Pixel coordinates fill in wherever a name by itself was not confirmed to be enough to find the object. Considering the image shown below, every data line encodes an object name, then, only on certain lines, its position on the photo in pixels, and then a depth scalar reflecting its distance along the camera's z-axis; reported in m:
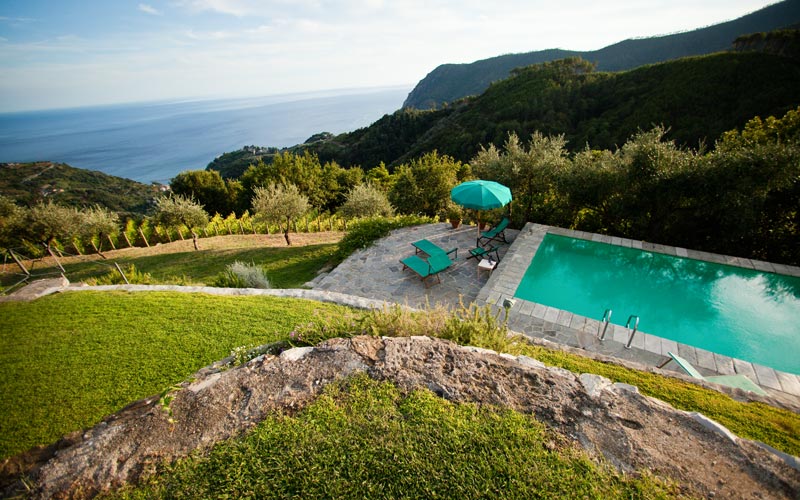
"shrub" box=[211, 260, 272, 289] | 8.86
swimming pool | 6.57
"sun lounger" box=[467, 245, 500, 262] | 9.66
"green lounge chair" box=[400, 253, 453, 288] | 8.78
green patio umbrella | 9.01
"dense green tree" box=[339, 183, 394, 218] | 16.91
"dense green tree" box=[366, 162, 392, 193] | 35.84
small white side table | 8.80
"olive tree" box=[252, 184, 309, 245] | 14.42
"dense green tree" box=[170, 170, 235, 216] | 36.00
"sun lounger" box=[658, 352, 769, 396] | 4.68
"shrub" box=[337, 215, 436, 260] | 11.56
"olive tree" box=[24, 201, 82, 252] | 13.45
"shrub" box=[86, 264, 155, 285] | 9.38
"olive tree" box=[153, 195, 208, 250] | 15.02
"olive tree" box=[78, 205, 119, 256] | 14.91
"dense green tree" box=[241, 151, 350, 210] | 31.00
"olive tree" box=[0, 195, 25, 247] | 13.09
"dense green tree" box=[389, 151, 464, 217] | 17.77
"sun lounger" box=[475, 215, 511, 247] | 10.79
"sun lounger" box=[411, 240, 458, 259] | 9.84
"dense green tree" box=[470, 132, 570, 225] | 11.16
